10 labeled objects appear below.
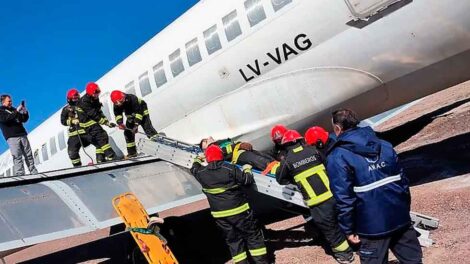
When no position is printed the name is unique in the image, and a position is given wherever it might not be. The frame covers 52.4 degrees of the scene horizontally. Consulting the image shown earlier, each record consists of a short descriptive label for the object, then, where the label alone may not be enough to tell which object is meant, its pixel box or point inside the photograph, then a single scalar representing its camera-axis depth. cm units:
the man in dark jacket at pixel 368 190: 392
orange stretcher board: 666
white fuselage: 739
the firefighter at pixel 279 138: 747
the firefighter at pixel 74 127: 1095
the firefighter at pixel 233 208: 680
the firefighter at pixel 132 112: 968
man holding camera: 1046
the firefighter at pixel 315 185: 646
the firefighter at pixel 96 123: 1022
